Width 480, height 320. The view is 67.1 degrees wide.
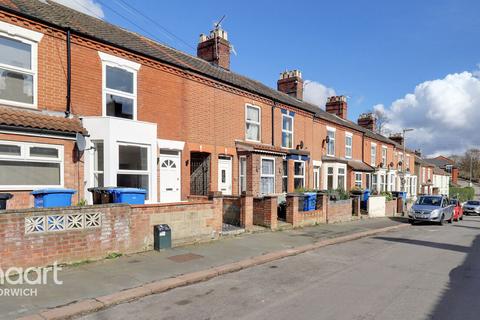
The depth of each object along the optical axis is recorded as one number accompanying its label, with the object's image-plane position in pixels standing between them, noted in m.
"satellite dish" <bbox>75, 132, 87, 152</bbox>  9.54
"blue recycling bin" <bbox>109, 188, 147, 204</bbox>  8.56
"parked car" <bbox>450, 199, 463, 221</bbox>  24.06
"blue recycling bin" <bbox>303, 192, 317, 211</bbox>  15.42
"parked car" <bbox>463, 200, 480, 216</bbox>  34.38
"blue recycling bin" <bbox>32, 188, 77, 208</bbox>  7.71
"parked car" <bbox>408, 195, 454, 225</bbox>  20.42
